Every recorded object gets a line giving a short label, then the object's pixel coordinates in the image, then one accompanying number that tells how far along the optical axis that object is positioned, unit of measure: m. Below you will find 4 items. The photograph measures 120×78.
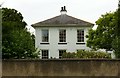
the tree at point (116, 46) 21.77
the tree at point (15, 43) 21.41
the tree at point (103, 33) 42.38
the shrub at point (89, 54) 25.25
